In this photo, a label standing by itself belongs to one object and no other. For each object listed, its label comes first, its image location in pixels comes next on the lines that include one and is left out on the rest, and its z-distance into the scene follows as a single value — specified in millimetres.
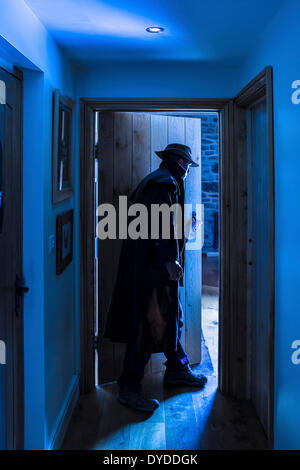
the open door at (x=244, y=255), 2916
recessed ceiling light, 2396
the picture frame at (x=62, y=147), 2490
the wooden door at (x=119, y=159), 3406
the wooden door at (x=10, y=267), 1986
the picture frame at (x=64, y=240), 2621
